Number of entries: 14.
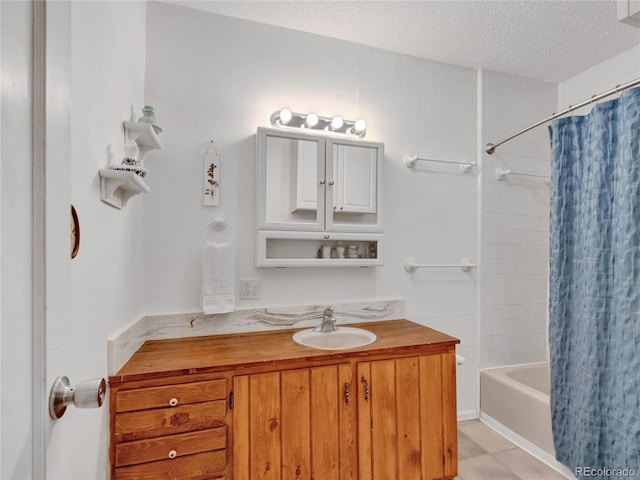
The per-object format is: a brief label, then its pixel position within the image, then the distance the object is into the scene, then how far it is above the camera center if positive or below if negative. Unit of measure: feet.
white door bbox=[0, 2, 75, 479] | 1.36 +0.00
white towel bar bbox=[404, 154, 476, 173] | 7.50 +1.72
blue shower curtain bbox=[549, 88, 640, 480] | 5.16 -0.84
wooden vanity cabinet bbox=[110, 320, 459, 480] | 4.39 -2.43
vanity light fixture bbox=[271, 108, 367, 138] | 6.47 +2.23
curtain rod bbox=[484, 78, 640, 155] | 5.17 +2.27
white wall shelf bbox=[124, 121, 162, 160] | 4.80 +1.47
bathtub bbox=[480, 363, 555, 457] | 6.72 -3.43
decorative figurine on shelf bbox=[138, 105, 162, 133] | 4.93 +1.74
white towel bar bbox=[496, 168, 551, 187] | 8.18 +1.57
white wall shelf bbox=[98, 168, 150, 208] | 3.96 +0.64
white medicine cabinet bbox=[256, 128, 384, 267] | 6.34 +0.73
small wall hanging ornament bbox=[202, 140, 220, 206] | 6.20 +1.11
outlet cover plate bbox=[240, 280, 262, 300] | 6.42 -0.95
